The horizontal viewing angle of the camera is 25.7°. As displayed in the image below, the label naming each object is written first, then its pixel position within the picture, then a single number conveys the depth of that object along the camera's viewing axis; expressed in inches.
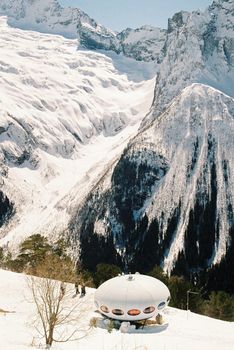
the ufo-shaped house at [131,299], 2294.5
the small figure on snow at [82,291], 2842.0
